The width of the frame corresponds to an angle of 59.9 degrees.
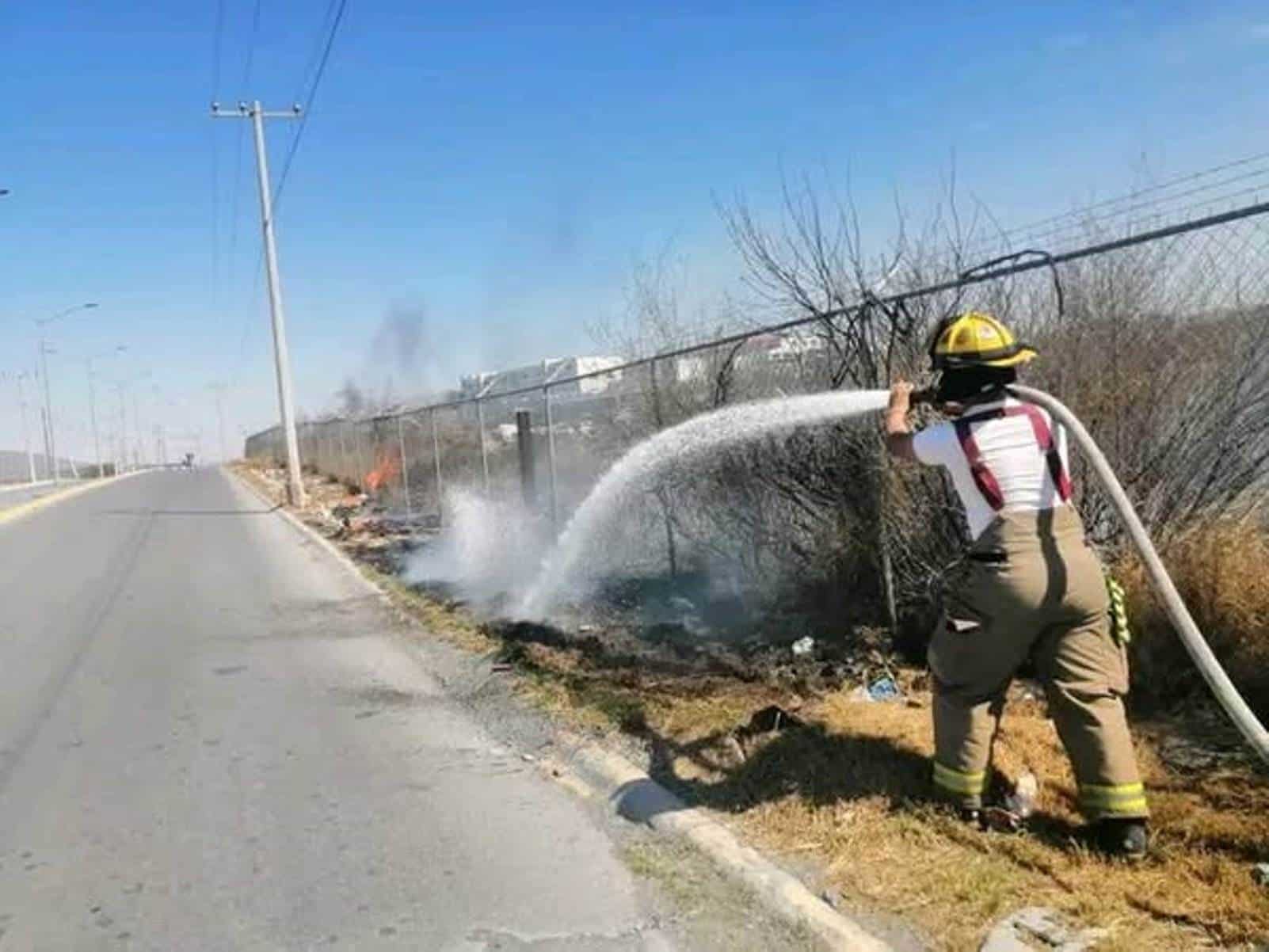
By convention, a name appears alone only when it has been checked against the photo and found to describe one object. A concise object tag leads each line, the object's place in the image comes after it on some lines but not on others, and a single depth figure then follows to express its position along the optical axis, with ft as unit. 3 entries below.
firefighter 11.61
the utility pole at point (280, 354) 84.02
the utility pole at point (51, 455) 216.74
